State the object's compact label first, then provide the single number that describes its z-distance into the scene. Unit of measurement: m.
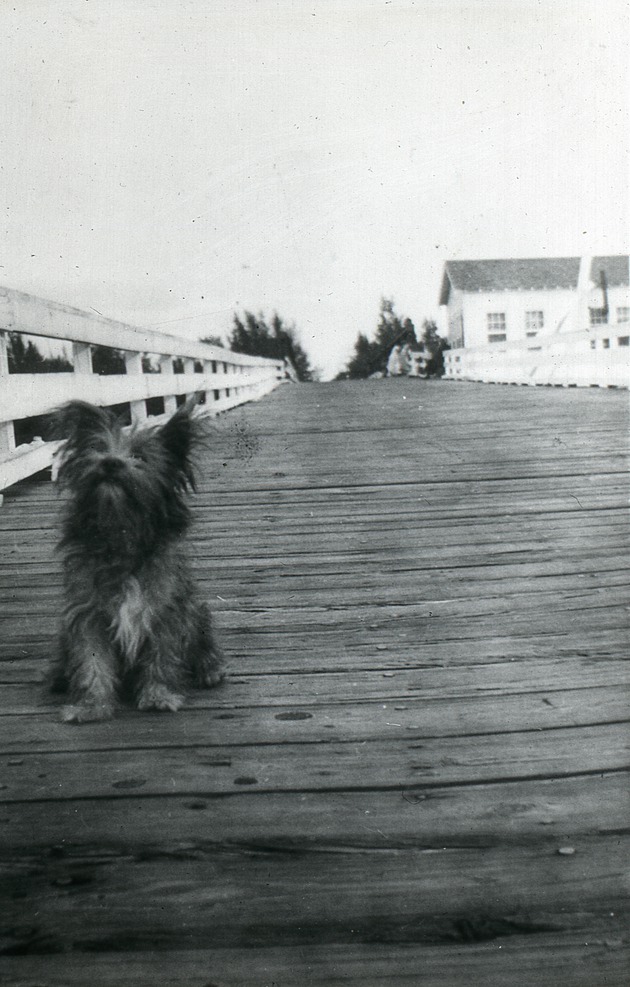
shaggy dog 2.51
